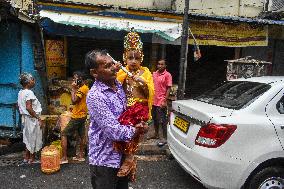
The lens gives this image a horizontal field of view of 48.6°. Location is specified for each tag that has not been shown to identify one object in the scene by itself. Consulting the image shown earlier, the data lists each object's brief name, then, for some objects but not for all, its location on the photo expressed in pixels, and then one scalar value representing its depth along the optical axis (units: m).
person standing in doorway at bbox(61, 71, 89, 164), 5.92
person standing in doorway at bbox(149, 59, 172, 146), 7.27
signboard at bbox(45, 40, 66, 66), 9.32
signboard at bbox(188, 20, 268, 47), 9.54
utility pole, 7.29
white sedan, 3.88
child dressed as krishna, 2.60
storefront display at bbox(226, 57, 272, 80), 7.77
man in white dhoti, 5.71
